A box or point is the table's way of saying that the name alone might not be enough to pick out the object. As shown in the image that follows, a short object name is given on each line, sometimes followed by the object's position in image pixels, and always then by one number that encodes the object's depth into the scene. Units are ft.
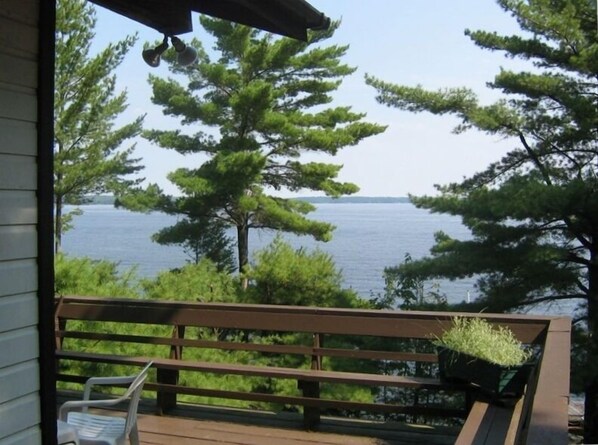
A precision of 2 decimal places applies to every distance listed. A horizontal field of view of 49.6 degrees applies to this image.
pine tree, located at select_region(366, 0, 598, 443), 33.22
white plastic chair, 8.07
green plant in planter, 9.31
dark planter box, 9.29
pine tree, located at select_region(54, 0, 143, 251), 41.27
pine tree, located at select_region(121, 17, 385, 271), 48.55
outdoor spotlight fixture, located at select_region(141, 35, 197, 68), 9.65
